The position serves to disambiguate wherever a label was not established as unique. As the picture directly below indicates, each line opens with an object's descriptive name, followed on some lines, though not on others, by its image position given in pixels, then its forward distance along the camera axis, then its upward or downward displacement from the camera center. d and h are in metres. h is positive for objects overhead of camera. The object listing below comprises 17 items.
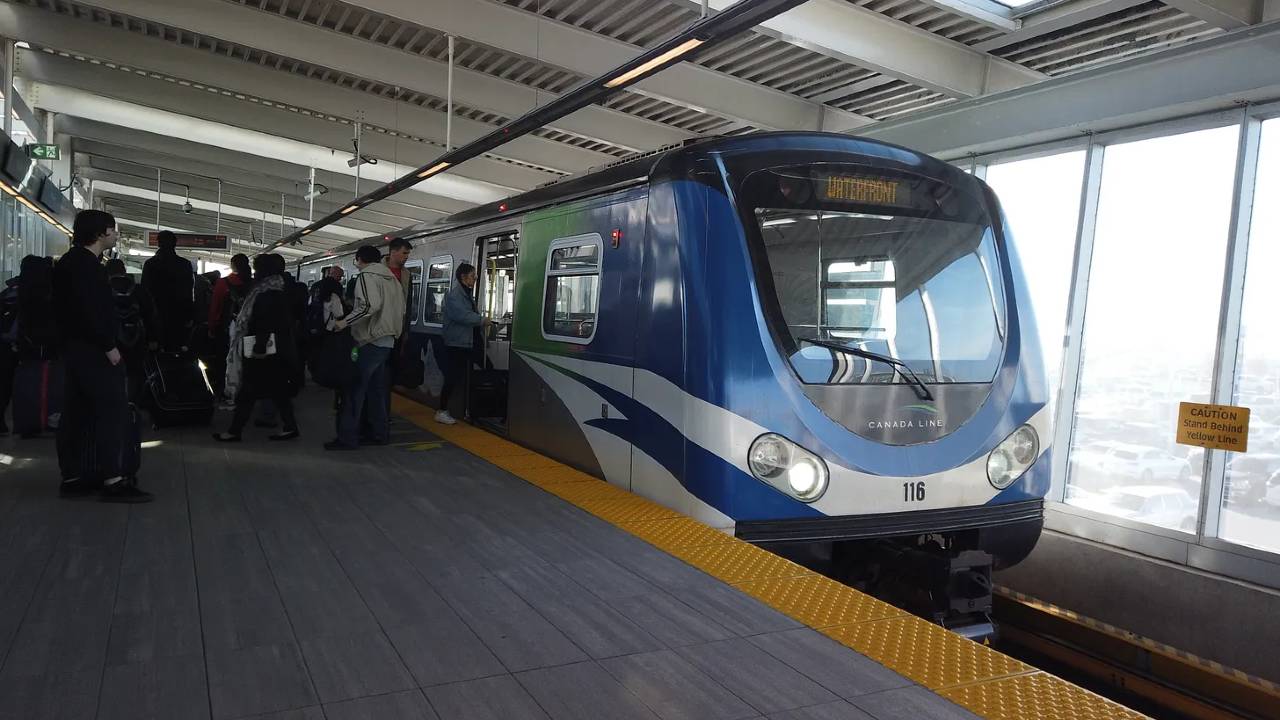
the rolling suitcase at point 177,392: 7.65 -0.93
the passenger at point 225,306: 8.22 -0.14
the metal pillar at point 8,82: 11.45 +2.64
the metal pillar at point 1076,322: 7.73 +0.17
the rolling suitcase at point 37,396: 7.07 -0.96
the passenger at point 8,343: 6.96 -0.53
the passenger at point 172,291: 7.59 -0.02
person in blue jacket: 7.85 -0.22
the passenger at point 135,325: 6.10 -0.28
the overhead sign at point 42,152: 12.03 +1.84
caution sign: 6.37 -0.59
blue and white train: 4.33 -0.12
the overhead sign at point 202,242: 20.98 +1.20
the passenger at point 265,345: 6.99 -0.41
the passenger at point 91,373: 4.71 -0.50
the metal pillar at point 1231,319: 6.57 +0.24
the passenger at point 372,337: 6.77 -0.29
